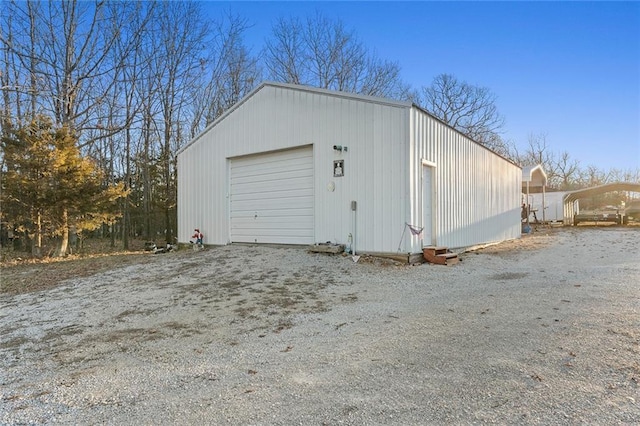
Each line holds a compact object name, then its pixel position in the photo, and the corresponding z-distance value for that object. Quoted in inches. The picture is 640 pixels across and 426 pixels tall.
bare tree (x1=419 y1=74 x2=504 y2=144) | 1119.6
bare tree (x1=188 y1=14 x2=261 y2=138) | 719.7
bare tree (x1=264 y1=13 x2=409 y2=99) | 872.9
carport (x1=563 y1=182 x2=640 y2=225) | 789.9
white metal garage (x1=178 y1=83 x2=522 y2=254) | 300.0
